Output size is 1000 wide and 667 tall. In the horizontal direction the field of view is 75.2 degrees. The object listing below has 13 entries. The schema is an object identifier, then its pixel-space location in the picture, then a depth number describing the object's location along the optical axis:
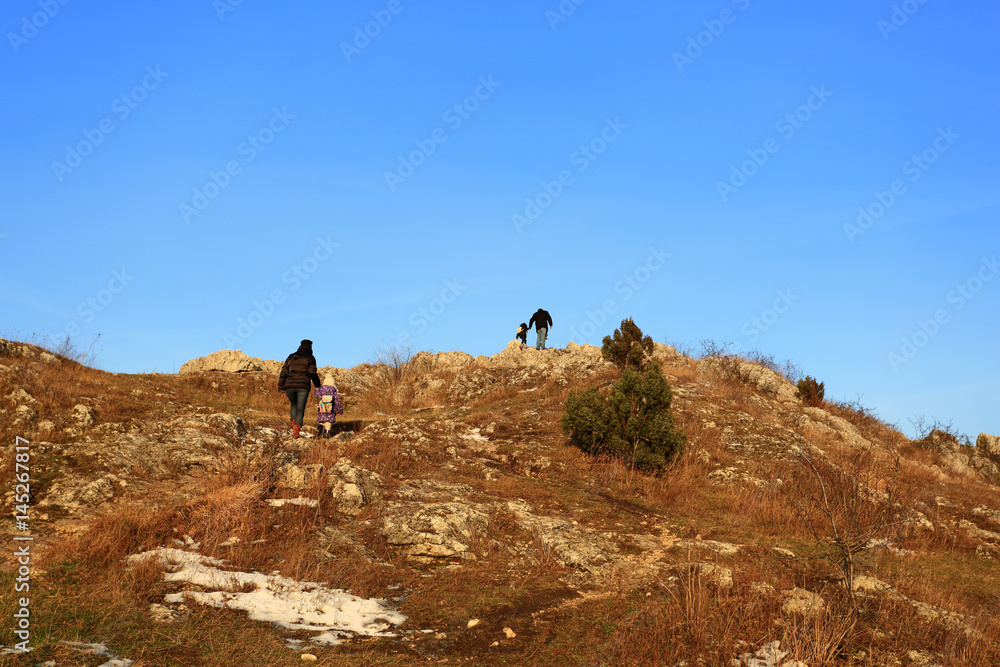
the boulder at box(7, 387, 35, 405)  11.28
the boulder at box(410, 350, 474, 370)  26.31
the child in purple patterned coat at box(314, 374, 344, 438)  13.67
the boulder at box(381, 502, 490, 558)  9.05
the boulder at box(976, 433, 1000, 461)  22.50
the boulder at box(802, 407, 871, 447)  18.95
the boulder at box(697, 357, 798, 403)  22.73
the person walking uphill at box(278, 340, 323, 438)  13.64
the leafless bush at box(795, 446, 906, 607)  10.68
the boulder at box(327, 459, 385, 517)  9.99
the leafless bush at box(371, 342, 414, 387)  25.31
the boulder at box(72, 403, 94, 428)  11.33
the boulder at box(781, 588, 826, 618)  7.00
